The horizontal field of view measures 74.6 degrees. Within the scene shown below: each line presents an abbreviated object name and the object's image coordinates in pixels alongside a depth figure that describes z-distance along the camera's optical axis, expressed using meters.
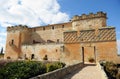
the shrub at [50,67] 6.35
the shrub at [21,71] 3.82
